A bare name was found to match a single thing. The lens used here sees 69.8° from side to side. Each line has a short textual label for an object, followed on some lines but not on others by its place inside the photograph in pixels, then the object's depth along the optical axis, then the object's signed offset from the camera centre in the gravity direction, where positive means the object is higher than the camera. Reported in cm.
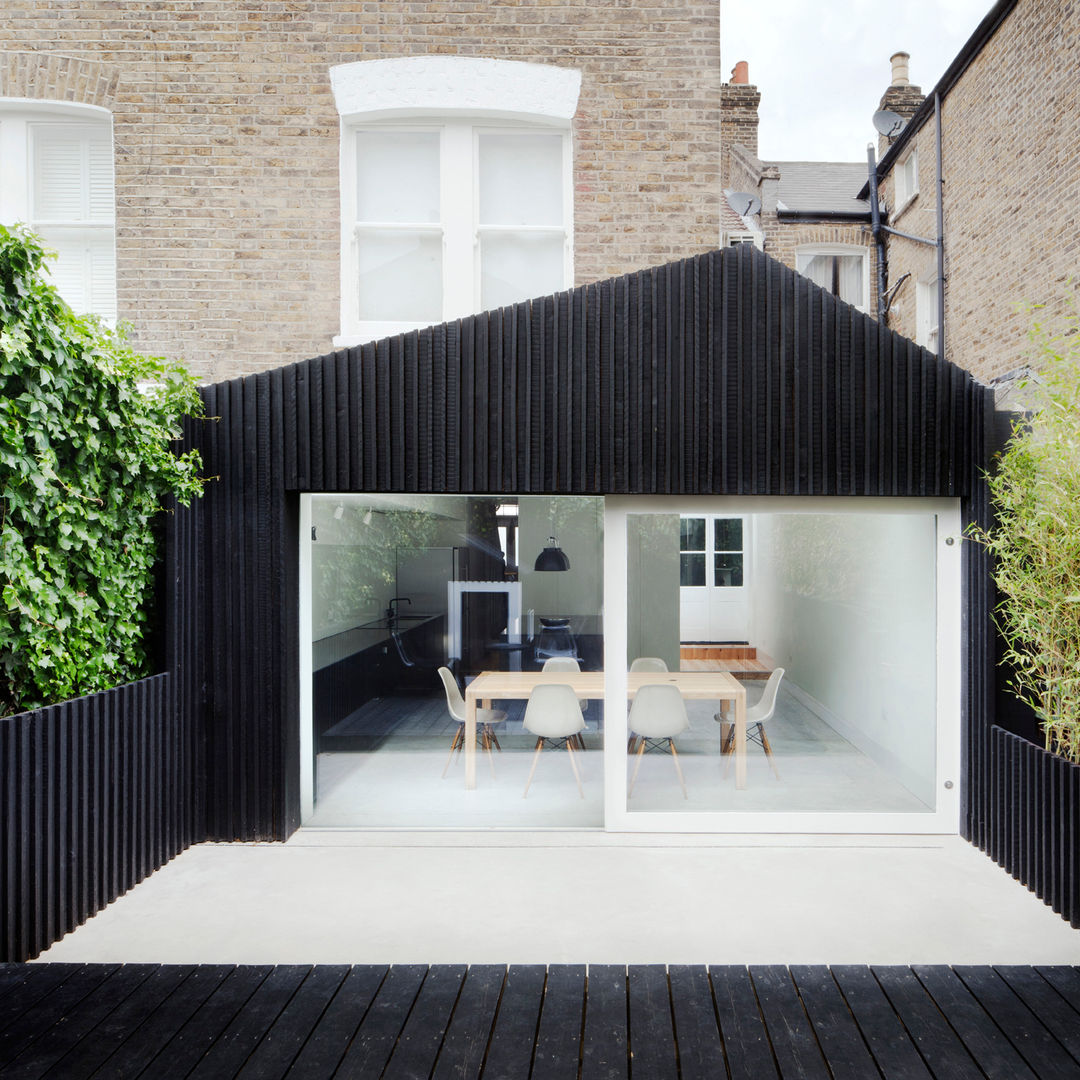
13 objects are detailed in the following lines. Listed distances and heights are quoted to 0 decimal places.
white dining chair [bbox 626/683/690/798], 511 -117
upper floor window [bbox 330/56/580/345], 614 +266
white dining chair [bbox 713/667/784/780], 516 -120
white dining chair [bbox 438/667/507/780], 525 -118
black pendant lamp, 508 -12
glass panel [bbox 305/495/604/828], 508 -76
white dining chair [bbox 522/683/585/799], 516 -118
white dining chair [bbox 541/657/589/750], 512 -83
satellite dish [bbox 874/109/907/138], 1152 +625
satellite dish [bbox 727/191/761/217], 1266 +558
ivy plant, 350 +29
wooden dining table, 511 -99
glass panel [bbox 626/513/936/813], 506 -91
